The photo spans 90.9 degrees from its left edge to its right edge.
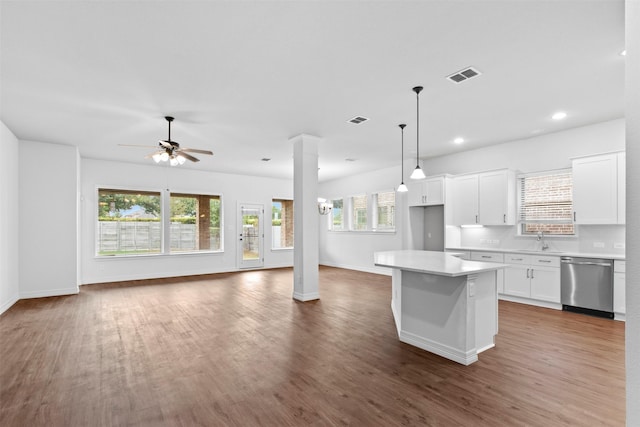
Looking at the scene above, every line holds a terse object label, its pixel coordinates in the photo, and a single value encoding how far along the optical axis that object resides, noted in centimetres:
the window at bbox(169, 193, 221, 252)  884
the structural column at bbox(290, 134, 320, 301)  579
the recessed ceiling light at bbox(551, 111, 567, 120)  471
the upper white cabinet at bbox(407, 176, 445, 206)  707
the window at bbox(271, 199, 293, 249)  1061
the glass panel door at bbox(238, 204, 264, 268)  987
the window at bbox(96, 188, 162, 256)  787
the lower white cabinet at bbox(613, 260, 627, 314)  454
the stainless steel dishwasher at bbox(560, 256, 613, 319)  466
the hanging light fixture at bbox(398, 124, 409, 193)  522
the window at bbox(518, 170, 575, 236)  558
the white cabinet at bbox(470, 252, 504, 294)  582
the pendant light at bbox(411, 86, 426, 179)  385
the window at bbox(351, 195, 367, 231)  973
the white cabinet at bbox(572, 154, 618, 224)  477
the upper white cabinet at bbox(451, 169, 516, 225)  602
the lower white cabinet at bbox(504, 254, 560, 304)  519
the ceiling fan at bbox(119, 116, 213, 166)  463
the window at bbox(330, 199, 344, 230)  1059
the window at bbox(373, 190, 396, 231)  871
